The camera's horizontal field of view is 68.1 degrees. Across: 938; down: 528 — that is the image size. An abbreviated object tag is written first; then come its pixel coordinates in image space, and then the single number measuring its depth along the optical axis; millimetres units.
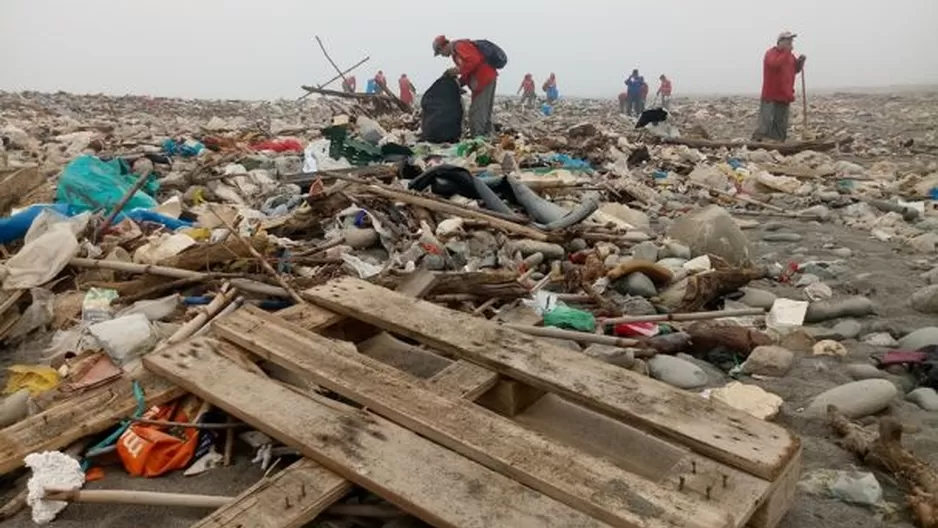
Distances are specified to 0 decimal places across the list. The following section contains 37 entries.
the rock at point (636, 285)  4359
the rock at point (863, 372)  3238
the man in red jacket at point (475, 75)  10758
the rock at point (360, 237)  4910
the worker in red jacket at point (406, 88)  23141
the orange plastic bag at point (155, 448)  2322
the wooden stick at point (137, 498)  2062
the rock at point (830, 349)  3543
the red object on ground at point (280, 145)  9477
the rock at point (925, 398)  2928
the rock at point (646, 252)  4923
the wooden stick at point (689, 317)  3771
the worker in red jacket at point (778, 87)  12102
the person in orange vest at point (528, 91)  29631
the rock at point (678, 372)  3186
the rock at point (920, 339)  3452
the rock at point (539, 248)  4875
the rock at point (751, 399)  2814
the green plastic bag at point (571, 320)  3652
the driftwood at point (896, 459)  2145
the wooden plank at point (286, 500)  1847
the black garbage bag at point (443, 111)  10445
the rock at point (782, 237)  6059
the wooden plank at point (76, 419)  2309
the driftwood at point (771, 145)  12055
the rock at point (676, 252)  5041
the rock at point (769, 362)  3326
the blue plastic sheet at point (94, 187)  5445
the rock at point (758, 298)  4254
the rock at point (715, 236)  5121
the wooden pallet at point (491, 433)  1807
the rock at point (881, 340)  3639
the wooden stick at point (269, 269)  3548
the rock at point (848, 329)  3807
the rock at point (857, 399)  2871
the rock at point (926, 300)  4043
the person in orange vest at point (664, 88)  29844
